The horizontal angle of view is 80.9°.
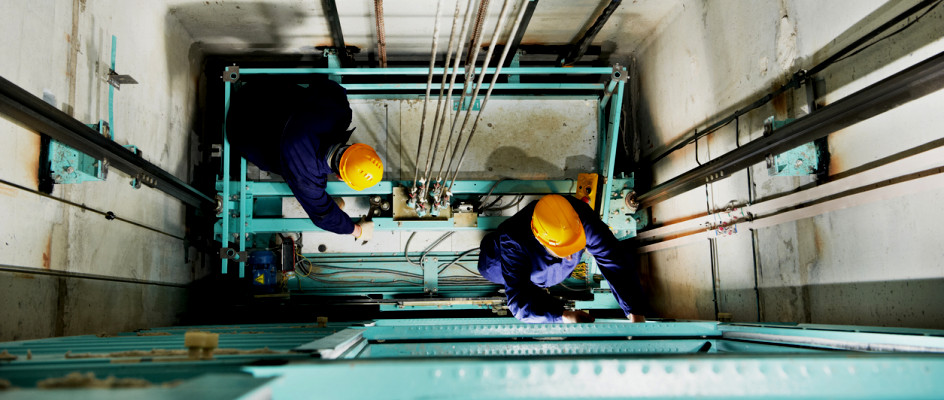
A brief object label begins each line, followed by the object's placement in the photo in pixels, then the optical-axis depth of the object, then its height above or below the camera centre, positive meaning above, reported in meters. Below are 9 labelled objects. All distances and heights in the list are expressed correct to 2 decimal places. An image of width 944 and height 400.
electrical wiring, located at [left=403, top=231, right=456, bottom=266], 4.11 +0.15
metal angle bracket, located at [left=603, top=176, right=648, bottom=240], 3.78 +0.37
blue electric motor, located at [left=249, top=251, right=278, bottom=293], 3.88 +0.02
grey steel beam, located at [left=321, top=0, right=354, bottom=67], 3.49 +1.64
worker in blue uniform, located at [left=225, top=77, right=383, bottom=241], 3.01 +0.76
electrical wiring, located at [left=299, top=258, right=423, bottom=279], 4.13 +0.00
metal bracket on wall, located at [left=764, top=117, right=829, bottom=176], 2.26 +0.41
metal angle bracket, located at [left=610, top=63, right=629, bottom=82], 3.43 +1.18
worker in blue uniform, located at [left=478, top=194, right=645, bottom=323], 2.96 +0.06
